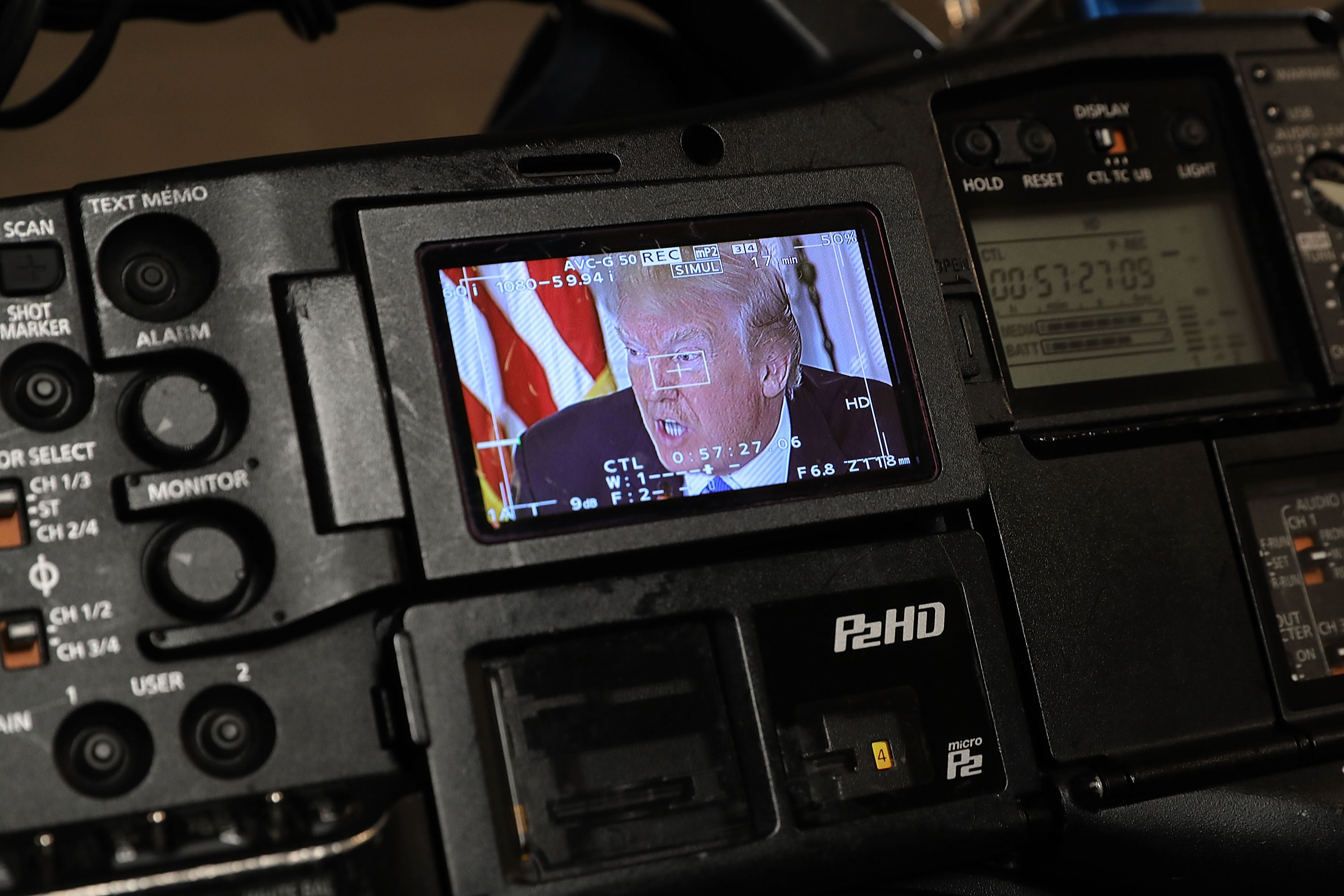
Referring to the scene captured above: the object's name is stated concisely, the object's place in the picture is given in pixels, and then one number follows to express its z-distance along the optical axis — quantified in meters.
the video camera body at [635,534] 0.70
